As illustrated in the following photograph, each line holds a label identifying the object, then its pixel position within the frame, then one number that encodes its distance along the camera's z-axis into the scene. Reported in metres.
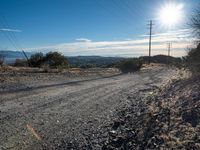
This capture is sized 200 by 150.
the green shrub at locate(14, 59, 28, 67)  23.26
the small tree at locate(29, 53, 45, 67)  24.73
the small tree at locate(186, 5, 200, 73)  11.11
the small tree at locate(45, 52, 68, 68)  25.50
